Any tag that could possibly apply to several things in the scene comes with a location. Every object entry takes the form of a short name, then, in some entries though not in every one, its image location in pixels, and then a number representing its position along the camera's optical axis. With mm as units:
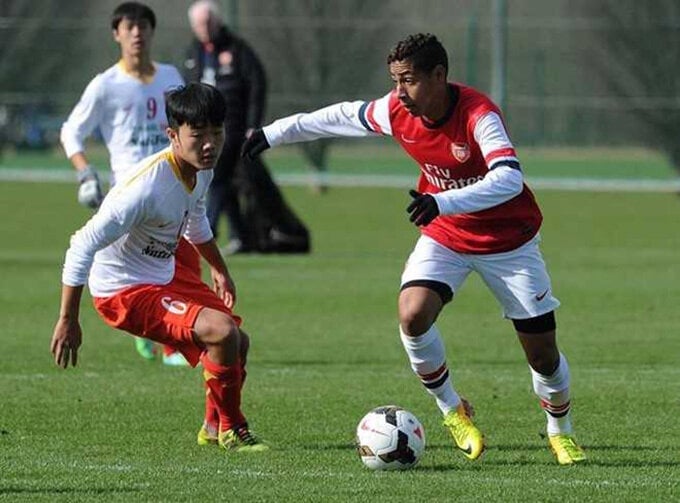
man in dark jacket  37031
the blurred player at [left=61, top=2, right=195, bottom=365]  25094
